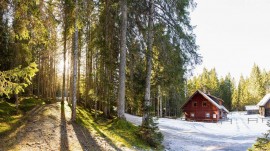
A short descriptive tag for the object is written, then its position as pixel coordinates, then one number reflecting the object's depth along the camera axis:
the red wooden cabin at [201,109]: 45.72
